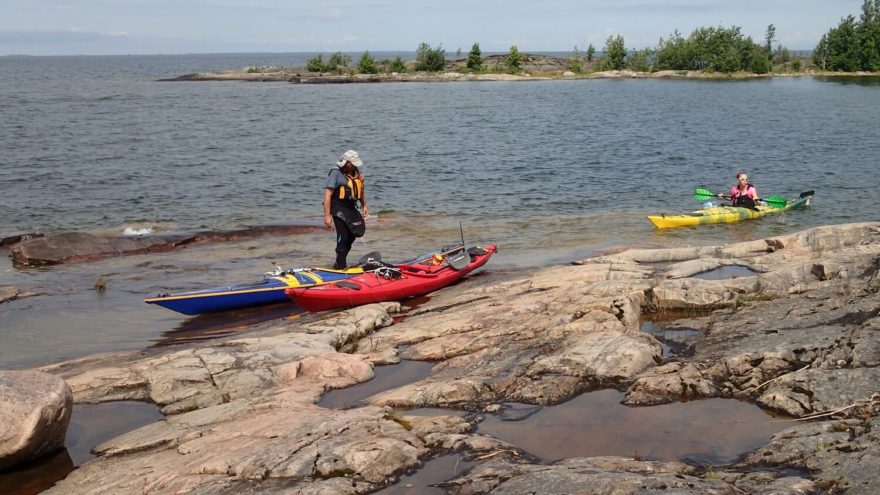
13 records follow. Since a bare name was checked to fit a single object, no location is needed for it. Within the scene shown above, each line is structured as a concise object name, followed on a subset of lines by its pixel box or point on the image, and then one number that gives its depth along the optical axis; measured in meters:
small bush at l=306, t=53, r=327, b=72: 98.94
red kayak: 12.72
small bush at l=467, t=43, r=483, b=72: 101.75
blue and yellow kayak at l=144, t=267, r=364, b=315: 12.63
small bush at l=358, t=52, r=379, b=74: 96.44
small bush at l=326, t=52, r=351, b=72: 98.62
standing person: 13.70
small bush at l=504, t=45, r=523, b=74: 101.19
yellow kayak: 20.05
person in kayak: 21.45
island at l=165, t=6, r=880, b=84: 96.69
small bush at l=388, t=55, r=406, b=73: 99.88
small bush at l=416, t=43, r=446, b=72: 101.19
